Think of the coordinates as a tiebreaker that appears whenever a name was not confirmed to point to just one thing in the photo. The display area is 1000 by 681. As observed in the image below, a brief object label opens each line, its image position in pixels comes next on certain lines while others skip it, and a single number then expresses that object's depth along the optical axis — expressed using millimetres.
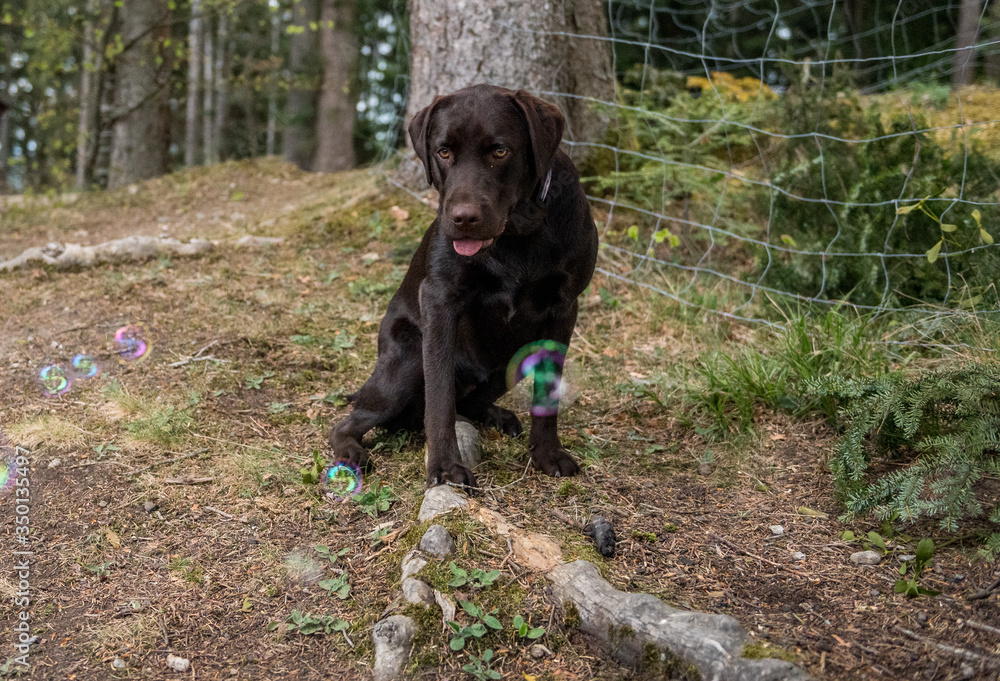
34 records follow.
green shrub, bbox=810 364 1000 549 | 2275
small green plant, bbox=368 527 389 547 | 2541
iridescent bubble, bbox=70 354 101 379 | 3768
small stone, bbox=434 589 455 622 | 2117
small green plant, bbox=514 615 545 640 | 2090
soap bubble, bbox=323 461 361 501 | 2889
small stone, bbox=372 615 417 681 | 1981
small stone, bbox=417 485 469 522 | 2549
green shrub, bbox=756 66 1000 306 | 4055
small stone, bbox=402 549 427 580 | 2277
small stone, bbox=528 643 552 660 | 2059
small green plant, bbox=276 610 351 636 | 2146
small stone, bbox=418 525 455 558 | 2334
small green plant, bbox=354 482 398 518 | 2750
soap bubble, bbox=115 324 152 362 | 3975
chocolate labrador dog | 2641
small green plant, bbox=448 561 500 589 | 2213
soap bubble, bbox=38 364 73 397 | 3600
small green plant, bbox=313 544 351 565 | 2482
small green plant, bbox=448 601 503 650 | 2037
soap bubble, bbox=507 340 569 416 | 3047
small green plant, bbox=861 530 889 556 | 2428
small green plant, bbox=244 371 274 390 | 3770
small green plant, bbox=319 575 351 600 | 2295
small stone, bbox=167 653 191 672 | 2037
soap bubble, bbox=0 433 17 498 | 2838
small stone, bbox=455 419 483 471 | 3062
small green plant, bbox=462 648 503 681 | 1958
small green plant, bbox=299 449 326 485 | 2912
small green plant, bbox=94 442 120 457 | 3070
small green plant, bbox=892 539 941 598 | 2162
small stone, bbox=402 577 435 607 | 2160
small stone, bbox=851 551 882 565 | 2391
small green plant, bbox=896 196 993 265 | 3345
